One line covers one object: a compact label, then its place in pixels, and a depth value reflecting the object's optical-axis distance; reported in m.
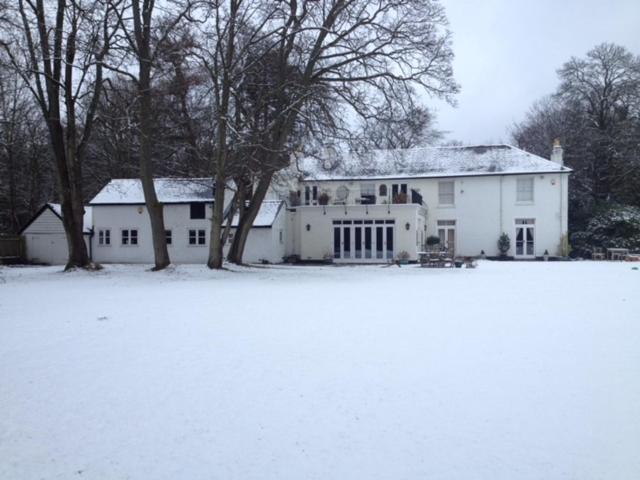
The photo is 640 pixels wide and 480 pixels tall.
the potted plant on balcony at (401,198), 32.88
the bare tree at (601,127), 40.84
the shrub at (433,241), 34.50
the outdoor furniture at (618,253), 32.69
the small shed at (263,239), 32.56
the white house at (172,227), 32.81
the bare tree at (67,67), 20.17
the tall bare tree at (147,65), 20.62
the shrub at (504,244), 35.41
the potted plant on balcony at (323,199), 34.09
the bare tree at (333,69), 21.48
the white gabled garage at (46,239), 32.72
